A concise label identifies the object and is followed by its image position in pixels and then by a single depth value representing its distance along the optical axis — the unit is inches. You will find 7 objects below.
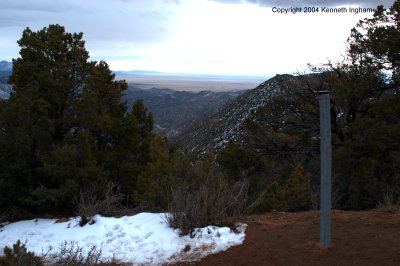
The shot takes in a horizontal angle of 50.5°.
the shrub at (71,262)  179.4
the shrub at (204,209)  281.0
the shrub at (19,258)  158.6
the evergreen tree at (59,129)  528.4
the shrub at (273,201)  377.1
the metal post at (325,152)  199.0
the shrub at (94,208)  330.3
